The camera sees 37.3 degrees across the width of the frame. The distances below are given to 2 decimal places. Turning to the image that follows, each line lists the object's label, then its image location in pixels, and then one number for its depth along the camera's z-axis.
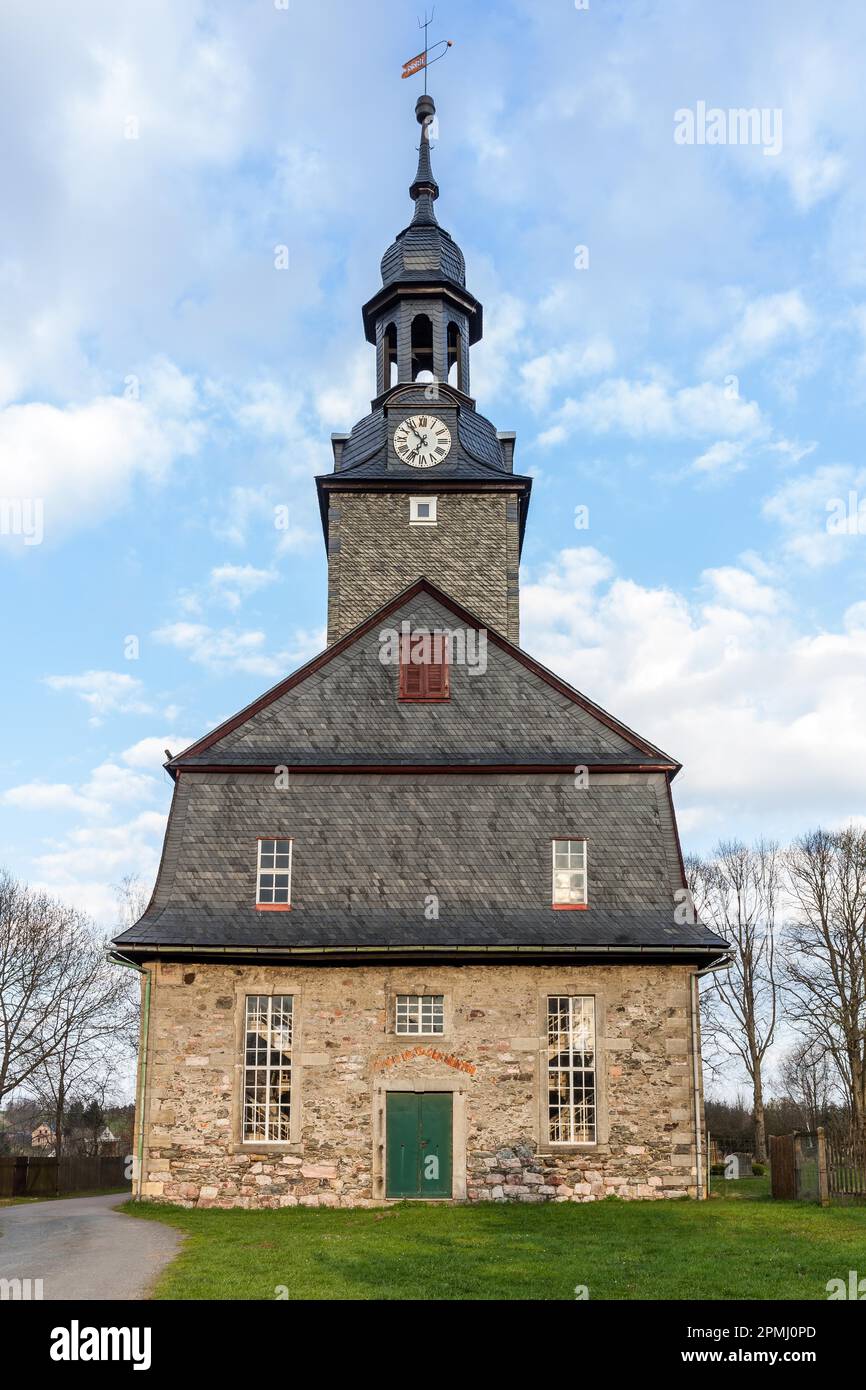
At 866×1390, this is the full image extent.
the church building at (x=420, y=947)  20.38
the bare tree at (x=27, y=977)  40.47
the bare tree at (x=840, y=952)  38.78
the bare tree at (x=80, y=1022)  43.66
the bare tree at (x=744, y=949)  47.16
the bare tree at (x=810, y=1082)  41.98
